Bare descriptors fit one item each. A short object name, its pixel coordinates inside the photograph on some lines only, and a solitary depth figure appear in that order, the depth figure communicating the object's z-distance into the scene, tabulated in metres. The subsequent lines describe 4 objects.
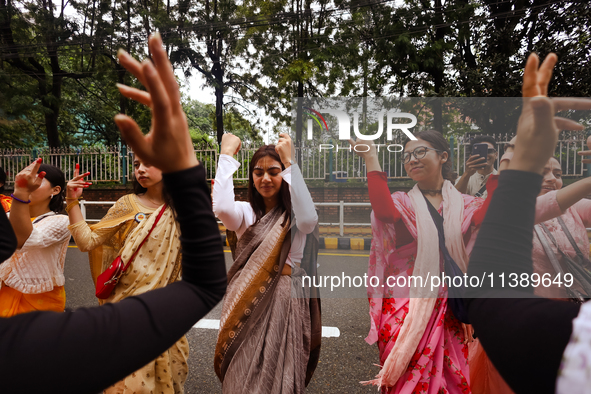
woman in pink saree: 1.45
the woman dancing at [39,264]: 1.92
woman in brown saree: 1.65
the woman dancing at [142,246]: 1.72
